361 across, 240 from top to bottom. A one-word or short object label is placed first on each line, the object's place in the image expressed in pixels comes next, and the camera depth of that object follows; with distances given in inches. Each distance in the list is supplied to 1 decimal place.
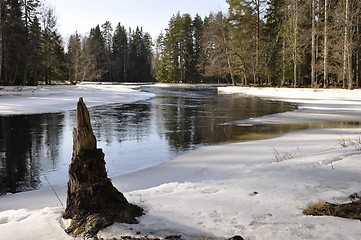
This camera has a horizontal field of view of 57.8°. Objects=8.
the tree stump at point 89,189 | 121.5
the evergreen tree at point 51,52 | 1680.6
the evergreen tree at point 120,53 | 3500.7
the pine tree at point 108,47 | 3388.3
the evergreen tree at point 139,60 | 3563.0
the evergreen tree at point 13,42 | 1353.3
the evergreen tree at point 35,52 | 1504.7
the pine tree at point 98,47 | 3200.3
